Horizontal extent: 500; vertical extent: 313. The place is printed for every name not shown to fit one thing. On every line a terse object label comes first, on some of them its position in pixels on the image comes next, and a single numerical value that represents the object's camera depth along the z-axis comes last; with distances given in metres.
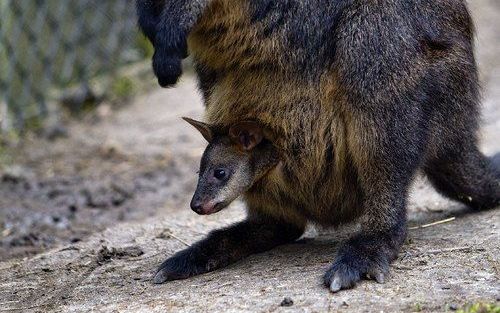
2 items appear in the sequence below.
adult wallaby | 9.04
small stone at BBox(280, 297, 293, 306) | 8.09
